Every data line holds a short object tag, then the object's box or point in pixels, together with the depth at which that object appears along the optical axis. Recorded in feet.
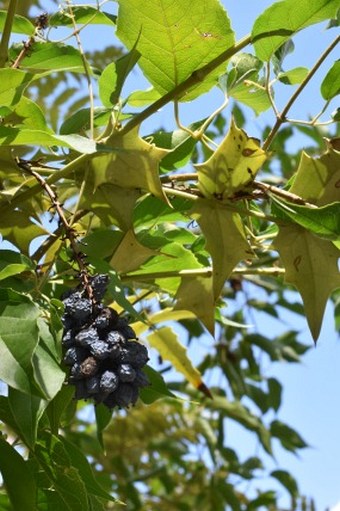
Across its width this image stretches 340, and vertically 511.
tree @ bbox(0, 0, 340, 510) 2.04
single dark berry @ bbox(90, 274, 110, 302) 2.10
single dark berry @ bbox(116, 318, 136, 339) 2.11
